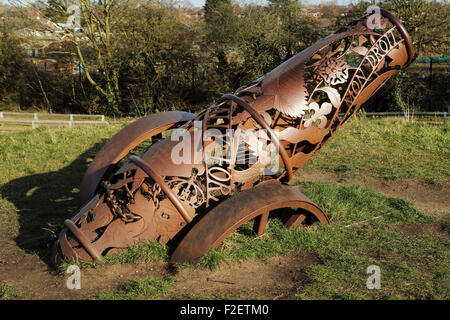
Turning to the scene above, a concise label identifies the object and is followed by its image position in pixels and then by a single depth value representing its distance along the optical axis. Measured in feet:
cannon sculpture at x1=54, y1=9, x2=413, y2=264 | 13.51
